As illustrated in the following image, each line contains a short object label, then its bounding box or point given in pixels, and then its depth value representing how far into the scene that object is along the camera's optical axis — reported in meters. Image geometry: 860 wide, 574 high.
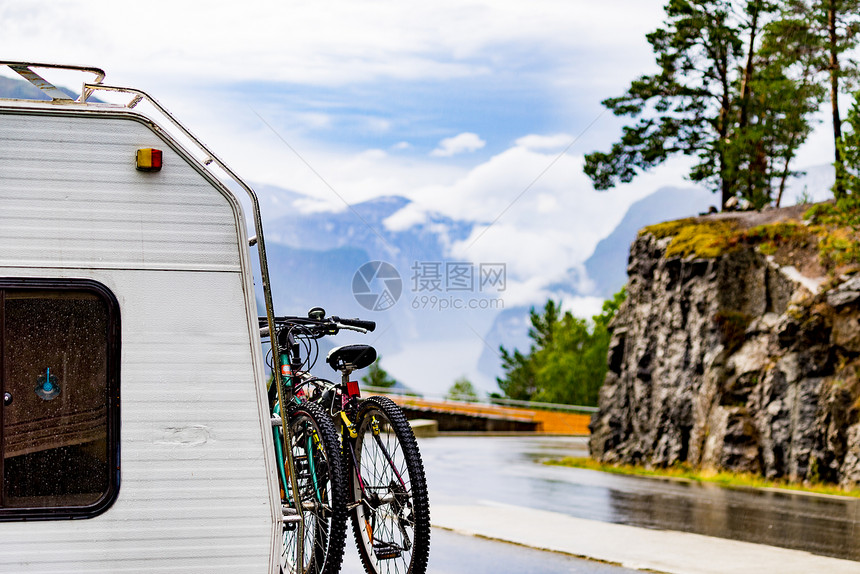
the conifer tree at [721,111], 29.14
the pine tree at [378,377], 109.62
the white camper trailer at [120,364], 4.36
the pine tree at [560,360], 91.38
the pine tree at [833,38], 26.62
